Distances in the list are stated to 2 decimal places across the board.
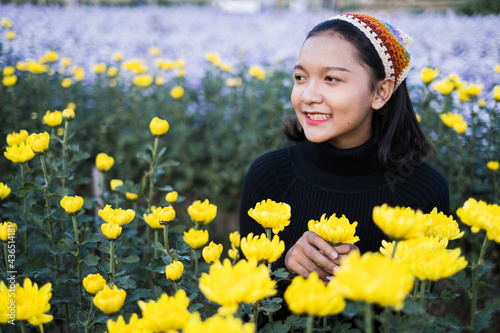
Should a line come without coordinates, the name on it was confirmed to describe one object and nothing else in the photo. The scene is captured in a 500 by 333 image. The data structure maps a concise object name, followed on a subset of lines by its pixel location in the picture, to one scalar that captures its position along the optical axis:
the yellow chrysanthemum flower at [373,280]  0.47
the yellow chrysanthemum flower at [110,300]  0.72
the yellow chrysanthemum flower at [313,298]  0.52
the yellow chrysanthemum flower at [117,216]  0.92
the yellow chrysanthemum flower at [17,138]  1.22
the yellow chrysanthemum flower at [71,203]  0.97
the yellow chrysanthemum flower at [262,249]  0.67
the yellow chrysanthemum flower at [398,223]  0.56
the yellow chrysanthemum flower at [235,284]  0.52
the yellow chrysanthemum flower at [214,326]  0.47
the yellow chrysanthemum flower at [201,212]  1.02
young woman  1.33
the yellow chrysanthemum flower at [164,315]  0.54
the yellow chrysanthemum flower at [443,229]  0.77
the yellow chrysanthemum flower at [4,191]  1.05
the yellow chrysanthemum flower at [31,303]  0.62
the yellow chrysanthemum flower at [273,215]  0.79
